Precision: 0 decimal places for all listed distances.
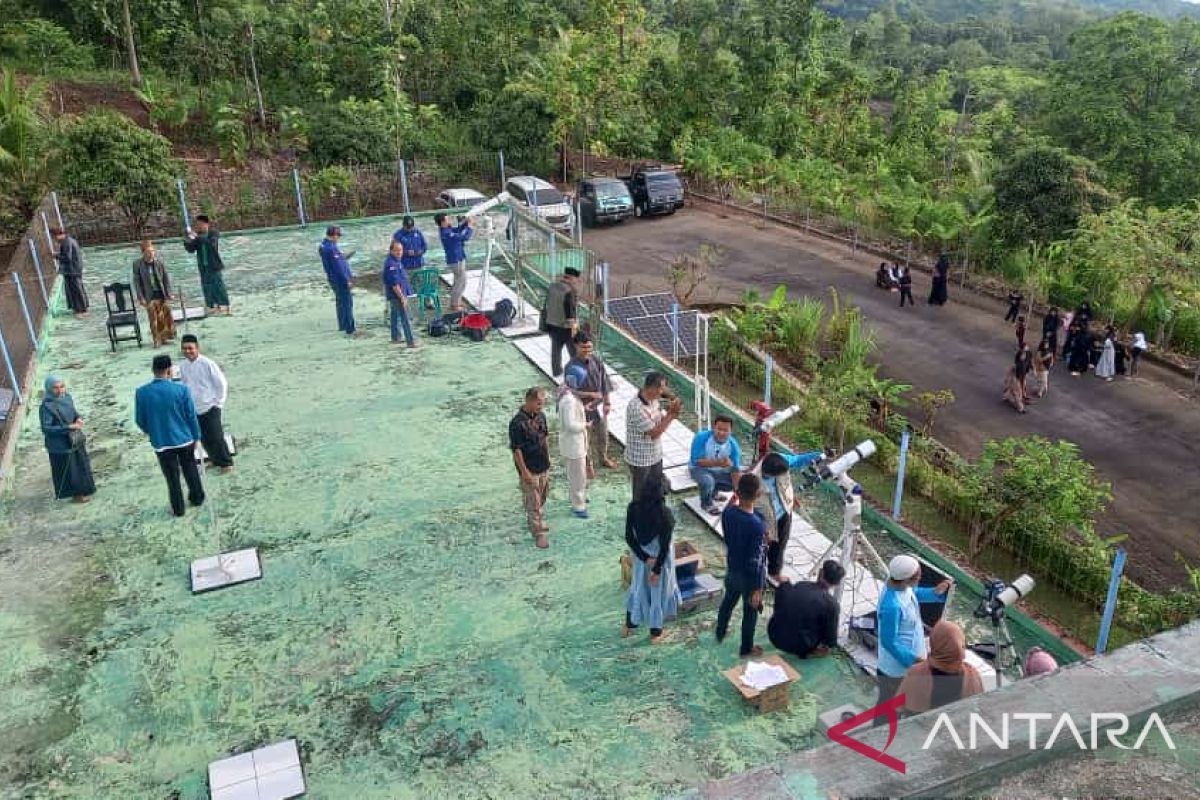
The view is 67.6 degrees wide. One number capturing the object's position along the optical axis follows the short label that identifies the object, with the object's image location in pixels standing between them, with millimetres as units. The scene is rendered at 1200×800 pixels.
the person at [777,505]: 6797
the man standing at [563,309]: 10625
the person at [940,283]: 18688
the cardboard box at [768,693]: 6000
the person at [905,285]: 18781
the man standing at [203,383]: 8664
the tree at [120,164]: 18359
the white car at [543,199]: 21422
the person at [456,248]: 13320
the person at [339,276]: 12211
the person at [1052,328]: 15492
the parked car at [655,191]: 25766
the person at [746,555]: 5816
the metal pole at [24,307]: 12281
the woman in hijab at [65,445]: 8445
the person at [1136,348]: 15609
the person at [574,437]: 7758
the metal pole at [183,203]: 19219
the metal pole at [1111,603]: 6219
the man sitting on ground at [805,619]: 6273
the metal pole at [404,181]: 21188
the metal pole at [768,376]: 9562
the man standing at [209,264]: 13055
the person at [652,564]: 6023
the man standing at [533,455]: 7461
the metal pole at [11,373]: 10719
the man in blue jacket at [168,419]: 7855
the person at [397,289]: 12055
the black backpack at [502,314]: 13420
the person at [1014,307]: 17406
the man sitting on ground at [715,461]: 7812
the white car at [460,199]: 21719
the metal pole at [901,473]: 8172
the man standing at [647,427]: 7500
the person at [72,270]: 13766
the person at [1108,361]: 15156
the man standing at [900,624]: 5262
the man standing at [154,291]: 12242
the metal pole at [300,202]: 20109
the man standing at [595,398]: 8648
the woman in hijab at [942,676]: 4957
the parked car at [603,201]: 24688
